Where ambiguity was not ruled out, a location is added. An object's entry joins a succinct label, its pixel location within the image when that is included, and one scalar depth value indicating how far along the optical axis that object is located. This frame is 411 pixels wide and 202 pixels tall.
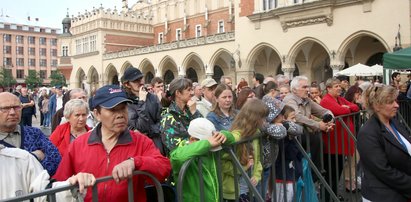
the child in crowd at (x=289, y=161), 3.79
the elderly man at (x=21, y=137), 2.96
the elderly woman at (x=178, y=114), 3.69
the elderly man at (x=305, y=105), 4.72
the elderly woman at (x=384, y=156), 3.19
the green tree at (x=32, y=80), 69.44
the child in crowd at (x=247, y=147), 3.31
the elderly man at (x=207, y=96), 5.56
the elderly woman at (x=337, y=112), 5.30
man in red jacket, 2.54
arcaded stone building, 18.72
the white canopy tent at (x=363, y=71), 15.01
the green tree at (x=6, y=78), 66.20
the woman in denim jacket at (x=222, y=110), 4.21
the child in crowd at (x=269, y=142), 3.51
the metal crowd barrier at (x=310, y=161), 2.85
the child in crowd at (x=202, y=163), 2.76
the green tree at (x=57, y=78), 67.79
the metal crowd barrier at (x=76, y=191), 1.84
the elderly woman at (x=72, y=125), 4.10
